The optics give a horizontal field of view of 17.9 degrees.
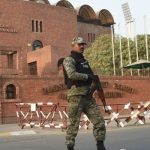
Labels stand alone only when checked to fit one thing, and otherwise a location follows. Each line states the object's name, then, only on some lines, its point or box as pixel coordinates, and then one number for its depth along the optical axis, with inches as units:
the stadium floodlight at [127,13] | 1806.2
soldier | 321.1
